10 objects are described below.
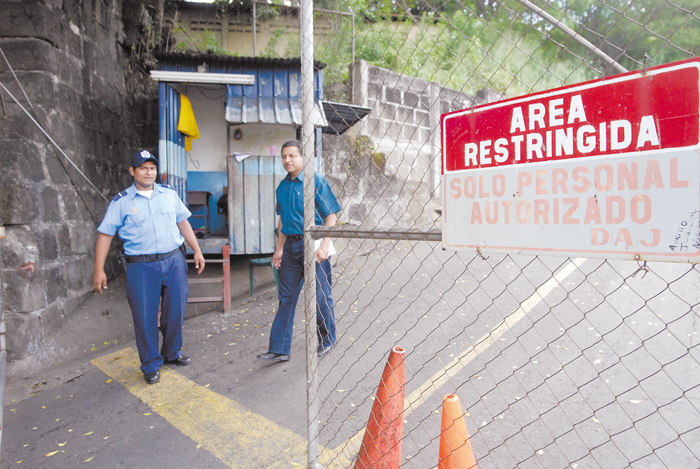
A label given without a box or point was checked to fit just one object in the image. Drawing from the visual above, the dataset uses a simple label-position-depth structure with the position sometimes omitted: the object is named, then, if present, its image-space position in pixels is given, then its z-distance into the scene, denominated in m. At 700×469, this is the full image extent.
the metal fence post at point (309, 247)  2.04
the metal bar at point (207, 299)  5.03
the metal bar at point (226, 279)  5.20
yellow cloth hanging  6.15
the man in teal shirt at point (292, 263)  3.48
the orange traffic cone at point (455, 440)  1.86
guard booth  5.75
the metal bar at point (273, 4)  10.11
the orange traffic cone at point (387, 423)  2.10
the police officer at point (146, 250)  3.44
